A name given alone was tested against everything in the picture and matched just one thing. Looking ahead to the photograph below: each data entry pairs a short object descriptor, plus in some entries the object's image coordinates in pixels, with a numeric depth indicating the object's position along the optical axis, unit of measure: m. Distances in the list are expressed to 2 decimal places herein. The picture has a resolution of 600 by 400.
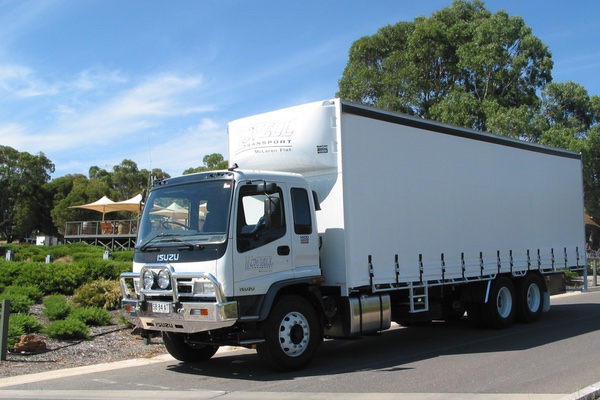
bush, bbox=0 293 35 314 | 11.91
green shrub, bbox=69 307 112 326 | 11.65
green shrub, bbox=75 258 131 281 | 15.59
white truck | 7.82
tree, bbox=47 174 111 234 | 58.66
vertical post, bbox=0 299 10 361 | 9.30
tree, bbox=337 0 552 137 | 27.62
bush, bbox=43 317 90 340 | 10.64
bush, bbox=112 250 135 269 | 21.92
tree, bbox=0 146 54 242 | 62.72
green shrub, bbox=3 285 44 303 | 13.35
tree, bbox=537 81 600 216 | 27.73
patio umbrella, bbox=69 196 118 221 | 40.88
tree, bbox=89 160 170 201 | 73.44
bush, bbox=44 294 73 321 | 11.84
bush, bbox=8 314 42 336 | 10.49
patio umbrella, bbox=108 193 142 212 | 39.28
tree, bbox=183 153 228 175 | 66.94
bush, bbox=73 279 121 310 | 13.23
